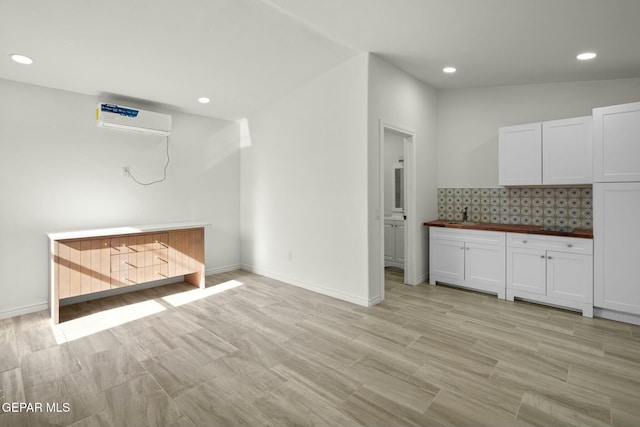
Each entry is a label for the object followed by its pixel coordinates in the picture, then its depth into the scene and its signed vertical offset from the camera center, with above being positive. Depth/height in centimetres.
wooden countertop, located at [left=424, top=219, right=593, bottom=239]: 335 -23
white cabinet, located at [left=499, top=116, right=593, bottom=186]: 340 +64
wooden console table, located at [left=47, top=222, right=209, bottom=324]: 326 -55
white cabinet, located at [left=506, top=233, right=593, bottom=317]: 326 -67
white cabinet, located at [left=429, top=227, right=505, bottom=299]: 385 -64
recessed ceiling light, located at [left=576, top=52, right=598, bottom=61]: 308 +150
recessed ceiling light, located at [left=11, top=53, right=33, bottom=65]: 291 +142
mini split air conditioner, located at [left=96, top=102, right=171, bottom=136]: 383 +115
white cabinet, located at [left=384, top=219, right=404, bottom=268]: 524 -56
